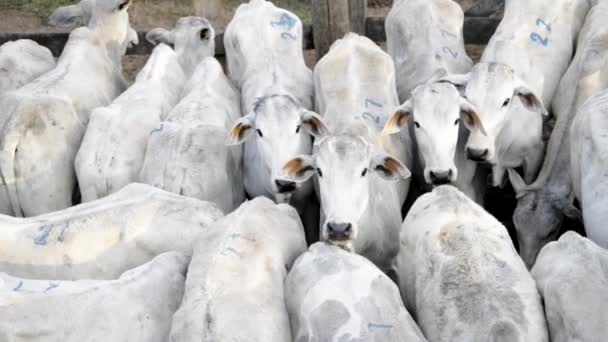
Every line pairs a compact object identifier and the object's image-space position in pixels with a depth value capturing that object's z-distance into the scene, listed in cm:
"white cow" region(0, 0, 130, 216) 596
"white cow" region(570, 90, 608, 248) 501
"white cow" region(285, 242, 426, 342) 407
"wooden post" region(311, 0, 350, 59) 751
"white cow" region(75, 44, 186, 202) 592
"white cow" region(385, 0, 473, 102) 682
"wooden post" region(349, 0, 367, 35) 784
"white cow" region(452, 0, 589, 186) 588
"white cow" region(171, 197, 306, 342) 401
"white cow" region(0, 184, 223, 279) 489
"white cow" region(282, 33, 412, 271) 510
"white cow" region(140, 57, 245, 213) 576
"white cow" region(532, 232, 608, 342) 395
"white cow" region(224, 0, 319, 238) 571
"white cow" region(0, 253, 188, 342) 420
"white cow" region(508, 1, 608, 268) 572
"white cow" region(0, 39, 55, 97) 730
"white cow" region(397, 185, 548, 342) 404
